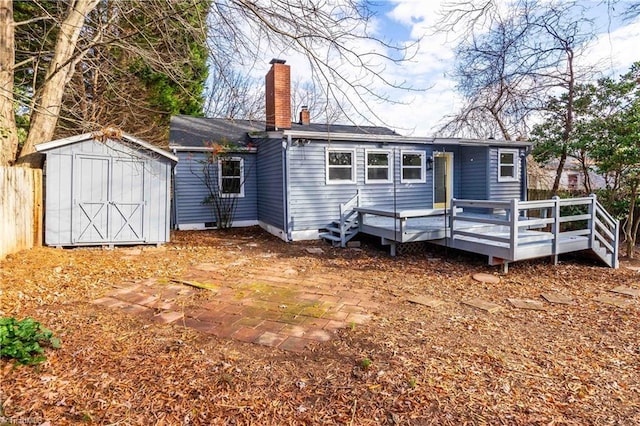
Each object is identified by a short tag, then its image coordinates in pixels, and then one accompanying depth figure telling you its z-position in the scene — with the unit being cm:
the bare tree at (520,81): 977
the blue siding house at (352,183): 732
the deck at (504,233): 638
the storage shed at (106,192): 746
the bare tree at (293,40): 434
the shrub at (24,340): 270
